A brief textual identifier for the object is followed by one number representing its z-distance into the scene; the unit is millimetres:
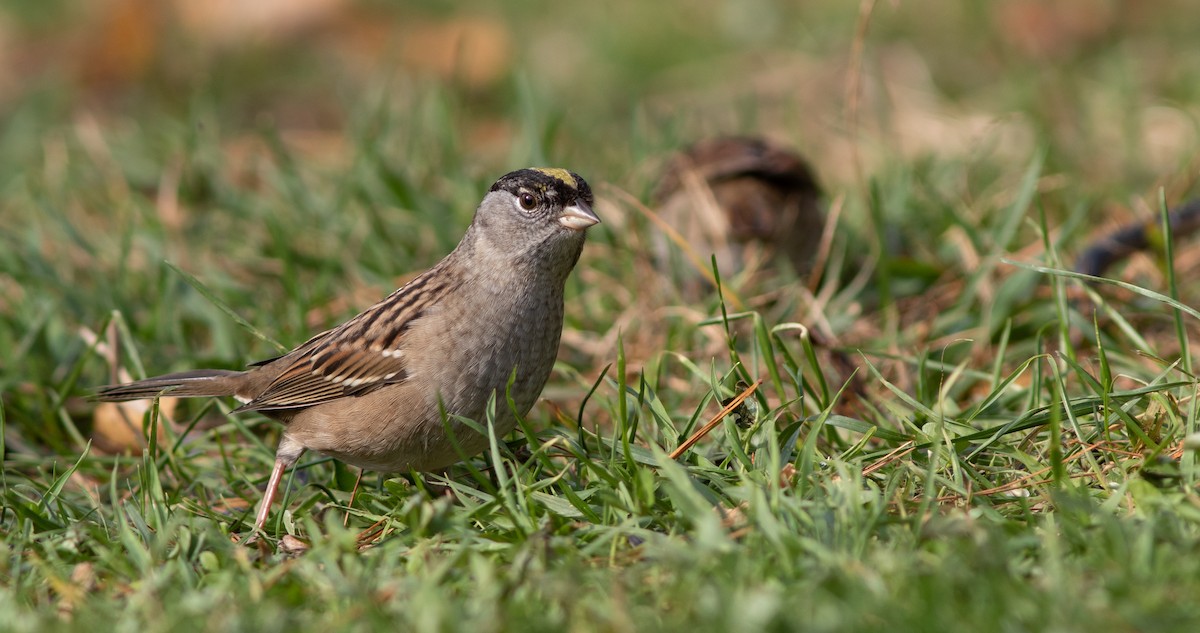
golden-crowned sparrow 7586
